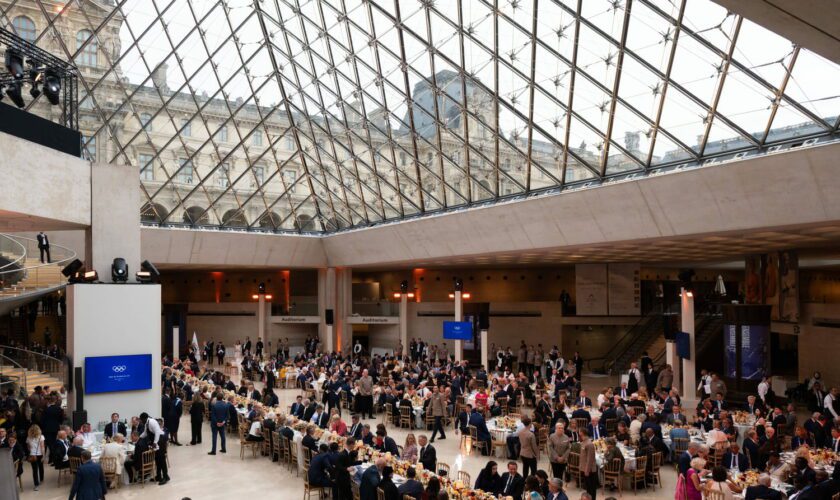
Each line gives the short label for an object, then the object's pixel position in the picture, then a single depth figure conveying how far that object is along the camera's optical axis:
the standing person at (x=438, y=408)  16.34
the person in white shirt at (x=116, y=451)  12.59
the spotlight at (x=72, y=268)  16.03
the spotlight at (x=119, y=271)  16.36
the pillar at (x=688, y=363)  21.25
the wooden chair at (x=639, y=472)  11.92
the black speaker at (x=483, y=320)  27.58
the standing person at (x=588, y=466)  11.04
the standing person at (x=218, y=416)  15.45
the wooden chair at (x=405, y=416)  17.67
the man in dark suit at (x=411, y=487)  9.58
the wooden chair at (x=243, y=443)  15.04
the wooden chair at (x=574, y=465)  12.15
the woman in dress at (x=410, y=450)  11.59
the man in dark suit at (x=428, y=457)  11.20
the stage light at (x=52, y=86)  15.29
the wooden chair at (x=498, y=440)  14.61
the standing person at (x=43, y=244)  21.12
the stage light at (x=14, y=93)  14.42
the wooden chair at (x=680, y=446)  13.49
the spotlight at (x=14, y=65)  14.28
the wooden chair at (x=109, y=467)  12.52
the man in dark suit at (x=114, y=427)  13.97
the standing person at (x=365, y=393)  19.25
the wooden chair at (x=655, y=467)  12.21
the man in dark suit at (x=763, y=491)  9.01
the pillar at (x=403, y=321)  34.71
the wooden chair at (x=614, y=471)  11.85
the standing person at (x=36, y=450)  12.64
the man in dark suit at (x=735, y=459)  11.20
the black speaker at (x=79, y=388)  15.40
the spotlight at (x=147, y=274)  16.81
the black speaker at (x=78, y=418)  15.23
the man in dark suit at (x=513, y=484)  9.73
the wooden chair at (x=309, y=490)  11.70
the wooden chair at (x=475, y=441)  14.89
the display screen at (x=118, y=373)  15.71
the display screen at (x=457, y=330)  27.61
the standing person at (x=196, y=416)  16.19
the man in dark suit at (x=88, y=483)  10.50
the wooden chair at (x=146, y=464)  12.88
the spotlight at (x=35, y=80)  15.00
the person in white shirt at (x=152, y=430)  13.17
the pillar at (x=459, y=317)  28.37
